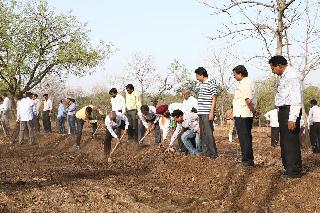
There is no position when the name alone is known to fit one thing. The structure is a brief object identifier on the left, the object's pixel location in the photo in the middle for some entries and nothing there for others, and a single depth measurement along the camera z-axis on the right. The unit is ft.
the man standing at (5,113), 61.57
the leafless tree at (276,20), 38.04
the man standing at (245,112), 24.34
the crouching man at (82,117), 46.16
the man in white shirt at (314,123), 46.75
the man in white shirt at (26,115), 51.44
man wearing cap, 36.99
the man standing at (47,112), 70.13
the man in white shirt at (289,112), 20.80
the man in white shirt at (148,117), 40.99
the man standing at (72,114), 56.29
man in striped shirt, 27.61
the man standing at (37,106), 61.91
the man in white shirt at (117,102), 44.93
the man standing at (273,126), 49.37
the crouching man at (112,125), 37.80
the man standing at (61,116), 68.85
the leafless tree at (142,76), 180.04
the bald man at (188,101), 40.16
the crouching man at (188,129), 32.48
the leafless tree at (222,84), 147.95
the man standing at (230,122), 59.98
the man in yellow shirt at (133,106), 45.06
